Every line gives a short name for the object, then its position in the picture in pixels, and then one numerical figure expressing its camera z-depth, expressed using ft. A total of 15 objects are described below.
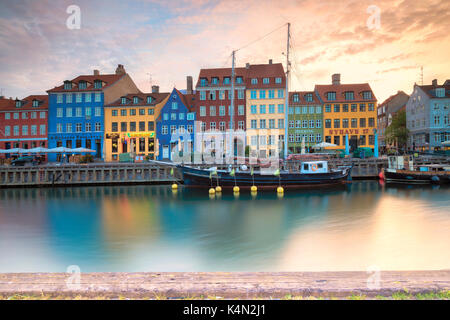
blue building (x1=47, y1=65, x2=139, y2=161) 170.91
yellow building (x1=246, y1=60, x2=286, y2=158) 172.65
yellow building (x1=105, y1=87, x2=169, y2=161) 169.27
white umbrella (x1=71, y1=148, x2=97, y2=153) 131.54
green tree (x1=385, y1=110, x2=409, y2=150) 191.01
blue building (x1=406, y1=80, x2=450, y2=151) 168.86
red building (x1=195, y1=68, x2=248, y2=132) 172.24
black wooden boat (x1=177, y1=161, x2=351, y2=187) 98.12
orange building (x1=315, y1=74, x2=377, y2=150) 172.14
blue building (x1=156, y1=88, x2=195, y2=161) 168.66
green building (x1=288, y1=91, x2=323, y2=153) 174.70
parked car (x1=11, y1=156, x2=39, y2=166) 126.41
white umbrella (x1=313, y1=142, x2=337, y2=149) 127.57
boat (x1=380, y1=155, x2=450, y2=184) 106.73
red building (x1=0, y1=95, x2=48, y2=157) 172.96
